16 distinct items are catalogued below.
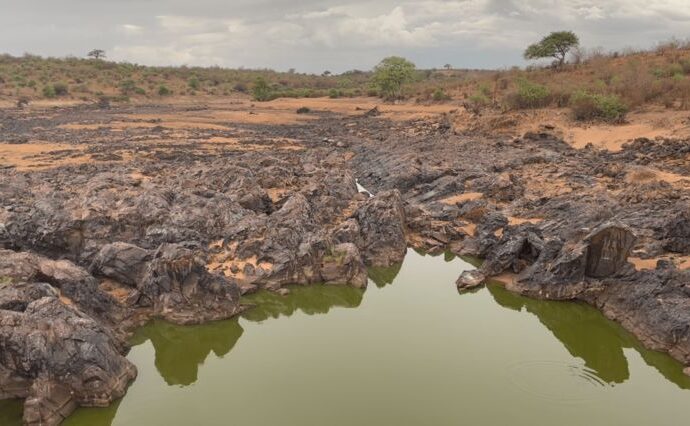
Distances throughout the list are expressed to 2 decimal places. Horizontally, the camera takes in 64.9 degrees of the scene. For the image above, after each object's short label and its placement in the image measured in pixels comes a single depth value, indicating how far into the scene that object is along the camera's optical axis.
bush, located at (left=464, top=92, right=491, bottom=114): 39.94
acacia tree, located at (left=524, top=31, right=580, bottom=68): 56.53
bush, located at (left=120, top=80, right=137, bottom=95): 75.21
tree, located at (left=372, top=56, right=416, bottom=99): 62.22
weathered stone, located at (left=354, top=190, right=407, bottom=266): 17.84
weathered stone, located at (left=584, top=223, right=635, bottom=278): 13.82
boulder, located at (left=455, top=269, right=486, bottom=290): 16.01
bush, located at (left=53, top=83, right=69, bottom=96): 68.81
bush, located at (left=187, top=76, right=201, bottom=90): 83.31
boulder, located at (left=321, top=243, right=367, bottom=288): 15.84
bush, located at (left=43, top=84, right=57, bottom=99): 66.12
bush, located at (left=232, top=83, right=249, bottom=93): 85.56
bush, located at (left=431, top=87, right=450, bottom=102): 54.53
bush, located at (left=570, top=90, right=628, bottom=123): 30.78
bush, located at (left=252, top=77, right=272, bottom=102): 70.69
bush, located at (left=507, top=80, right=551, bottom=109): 36.28
